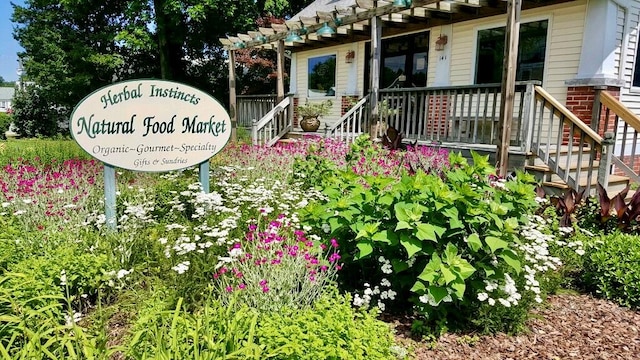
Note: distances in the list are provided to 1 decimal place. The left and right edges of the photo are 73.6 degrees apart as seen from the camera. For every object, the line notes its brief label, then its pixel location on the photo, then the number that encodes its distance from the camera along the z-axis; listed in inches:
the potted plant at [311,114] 440.9
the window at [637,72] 295.6
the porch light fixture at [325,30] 359.9
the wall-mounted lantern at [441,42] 375.9
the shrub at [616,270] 133.6
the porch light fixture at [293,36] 397.4
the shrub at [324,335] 76.2
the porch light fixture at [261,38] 439.3
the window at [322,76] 532.4
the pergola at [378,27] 238.4
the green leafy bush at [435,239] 104.0
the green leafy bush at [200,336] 72.5
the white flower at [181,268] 102.7
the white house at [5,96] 2506.2
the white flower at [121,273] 110.0
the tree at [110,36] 762.8
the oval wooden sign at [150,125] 145.7
